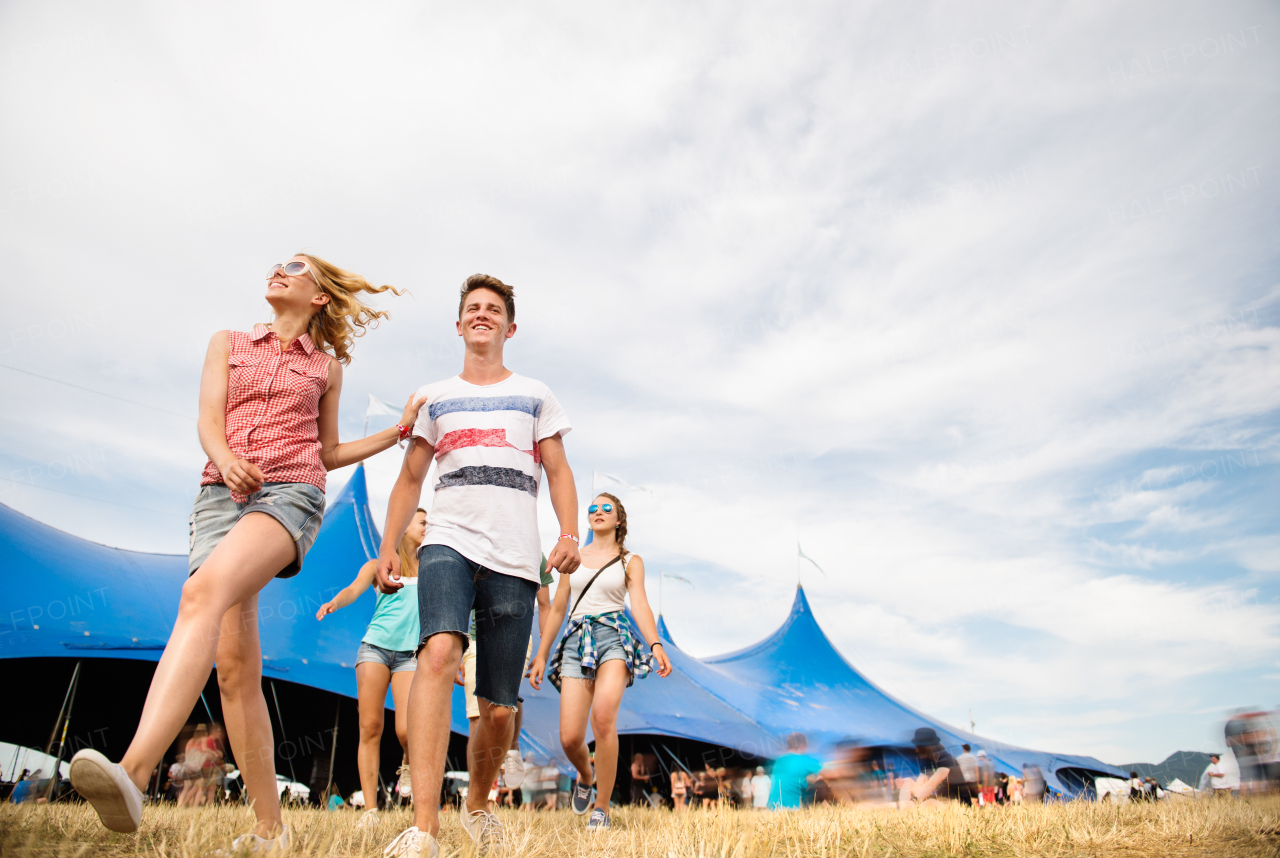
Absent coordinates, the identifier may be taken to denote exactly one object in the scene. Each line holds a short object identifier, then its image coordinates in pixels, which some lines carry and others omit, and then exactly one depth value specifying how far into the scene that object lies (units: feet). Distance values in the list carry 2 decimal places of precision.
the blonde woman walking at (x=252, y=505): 5.40
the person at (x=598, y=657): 11.90
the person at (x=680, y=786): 31.24
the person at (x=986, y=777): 27.82
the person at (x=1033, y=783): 35.60
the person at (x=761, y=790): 29.60
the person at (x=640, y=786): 31.61
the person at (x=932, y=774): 25.07
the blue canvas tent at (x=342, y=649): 20.80
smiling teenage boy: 6.70
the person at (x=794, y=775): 32.50
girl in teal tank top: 12.36
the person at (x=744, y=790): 30.48
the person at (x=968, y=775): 25.27
